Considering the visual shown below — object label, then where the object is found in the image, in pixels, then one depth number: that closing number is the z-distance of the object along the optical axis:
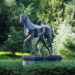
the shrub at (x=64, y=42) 25.78
